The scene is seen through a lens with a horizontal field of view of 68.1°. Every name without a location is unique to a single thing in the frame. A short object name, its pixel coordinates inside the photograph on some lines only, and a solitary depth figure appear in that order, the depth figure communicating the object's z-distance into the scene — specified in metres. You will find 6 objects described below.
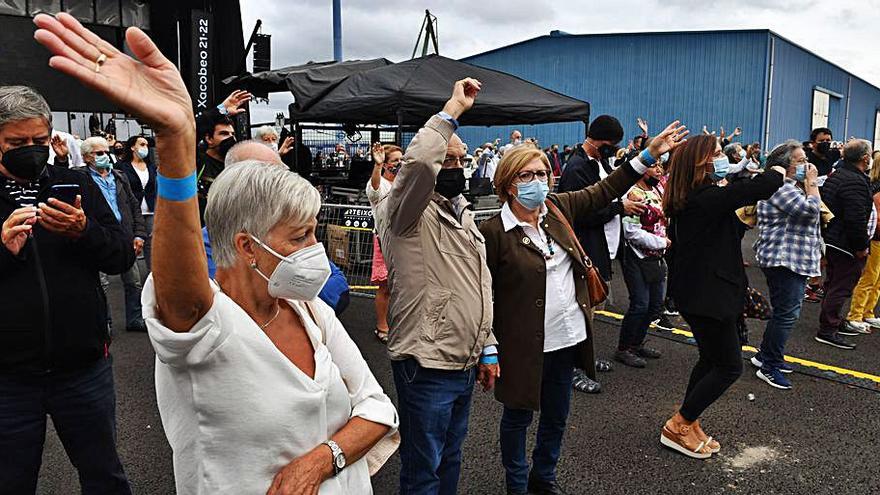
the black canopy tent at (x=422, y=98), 8.06
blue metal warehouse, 25.47
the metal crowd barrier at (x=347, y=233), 7.86
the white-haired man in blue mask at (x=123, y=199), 5.82
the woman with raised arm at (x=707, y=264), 3.81
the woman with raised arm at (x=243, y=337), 1.26
